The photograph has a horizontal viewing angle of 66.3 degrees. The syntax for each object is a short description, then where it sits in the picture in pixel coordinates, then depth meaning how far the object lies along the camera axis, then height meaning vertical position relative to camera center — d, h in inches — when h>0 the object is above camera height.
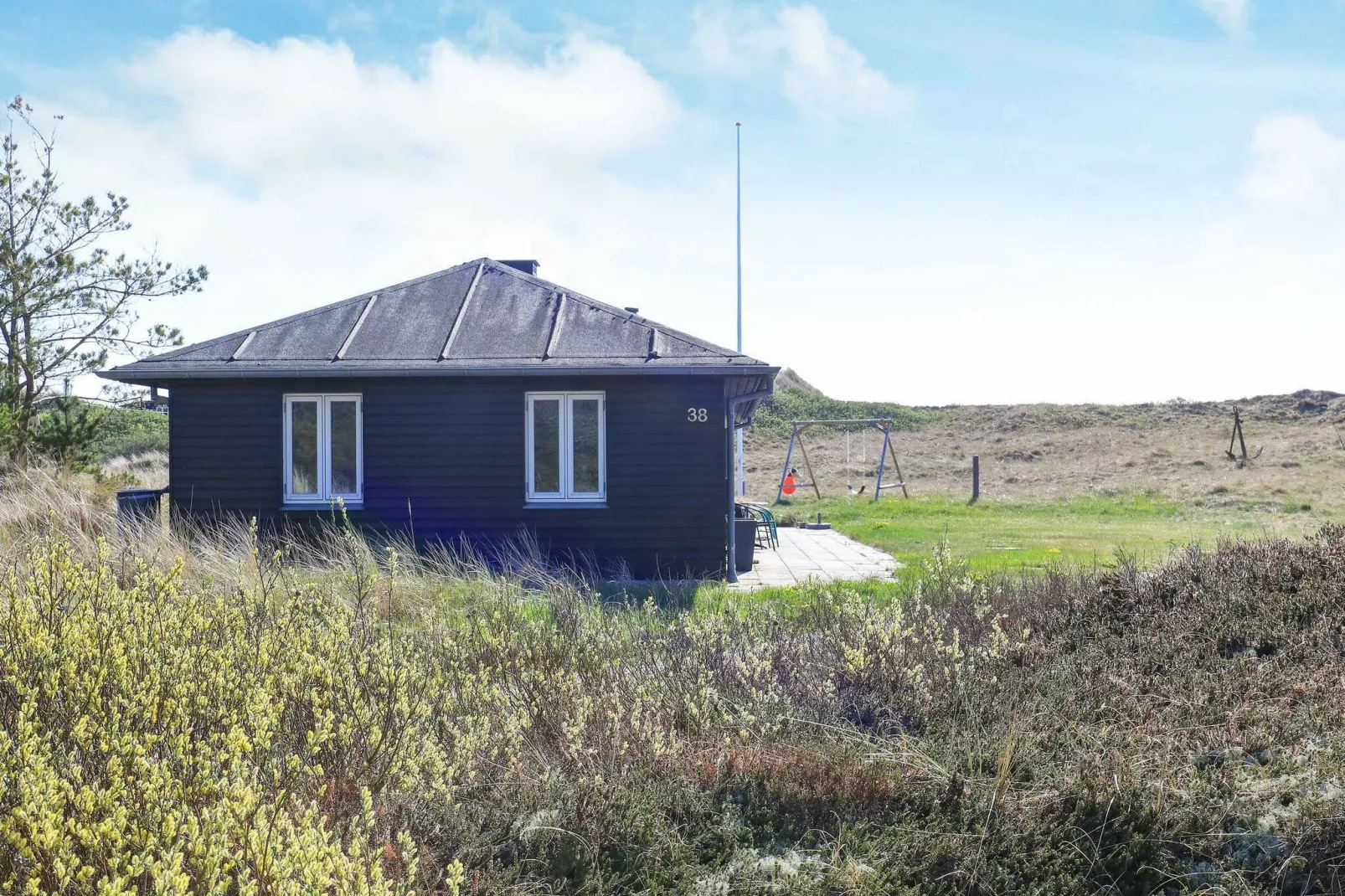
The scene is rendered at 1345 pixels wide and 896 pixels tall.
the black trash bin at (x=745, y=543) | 490.3 -52.8
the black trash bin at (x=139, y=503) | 462.3 -32.9
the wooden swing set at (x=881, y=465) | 930.7 -30.3
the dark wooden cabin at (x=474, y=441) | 469.7 -4.1
